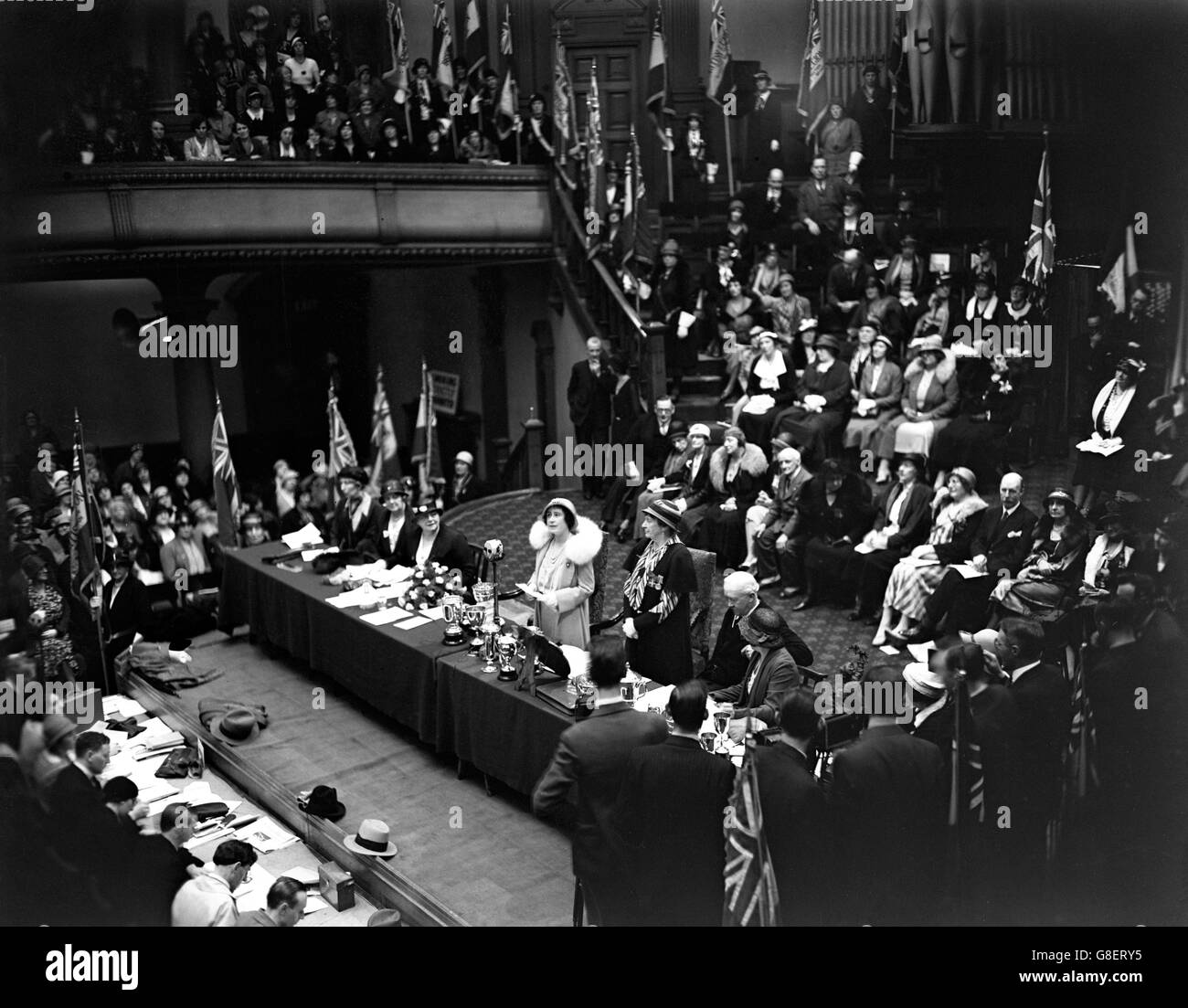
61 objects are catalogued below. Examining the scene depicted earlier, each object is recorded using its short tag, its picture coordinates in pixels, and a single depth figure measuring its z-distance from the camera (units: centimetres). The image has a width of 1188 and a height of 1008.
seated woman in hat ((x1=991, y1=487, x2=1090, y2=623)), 838
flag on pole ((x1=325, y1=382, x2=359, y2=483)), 1273
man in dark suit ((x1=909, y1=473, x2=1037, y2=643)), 884
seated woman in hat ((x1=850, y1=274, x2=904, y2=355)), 1190
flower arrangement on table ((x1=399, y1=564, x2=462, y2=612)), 913
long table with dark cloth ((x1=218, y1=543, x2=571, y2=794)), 757
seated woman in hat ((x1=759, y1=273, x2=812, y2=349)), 1265
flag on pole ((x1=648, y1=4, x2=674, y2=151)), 1243
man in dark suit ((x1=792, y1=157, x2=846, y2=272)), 1346
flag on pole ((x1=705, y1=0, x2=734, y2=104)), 1247
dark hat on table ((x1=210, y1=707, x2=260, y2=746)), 906
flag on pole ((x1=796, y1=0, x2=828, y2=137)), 1277
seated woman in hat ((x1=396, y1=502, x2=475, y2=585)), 983
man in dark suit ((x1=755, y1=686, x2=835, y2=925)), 518
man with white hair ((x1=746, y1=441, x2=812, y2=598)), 1022
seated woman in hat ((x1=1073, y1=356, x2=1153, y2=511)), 888
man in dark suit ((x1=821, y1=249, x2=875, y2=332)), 1242
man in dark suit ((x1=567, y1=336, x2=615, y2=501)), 1280
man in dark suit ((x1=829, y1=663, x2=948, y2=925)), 541
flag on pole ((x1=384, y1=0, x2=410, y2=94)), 1339
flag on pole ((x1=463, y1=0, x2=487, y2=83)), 1397
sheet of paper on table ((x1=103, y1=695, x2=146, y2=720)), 930
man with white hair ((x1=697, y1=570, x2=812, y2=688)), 755
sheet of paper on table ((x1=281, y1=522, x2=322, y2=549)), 1089
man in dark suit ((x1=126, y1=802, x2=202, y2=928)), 602
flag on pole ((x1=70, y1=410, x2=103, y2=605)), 944
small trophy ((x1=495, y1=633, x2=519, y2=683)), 771
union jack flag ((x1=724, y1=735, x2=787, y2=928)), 536
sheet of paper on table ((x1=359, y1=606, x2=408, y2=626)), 902
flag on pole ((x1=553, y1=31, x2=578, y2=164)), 1328
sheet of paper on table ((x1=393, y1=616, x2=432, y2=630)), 884
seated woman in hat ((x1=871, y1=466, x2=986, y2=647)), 908
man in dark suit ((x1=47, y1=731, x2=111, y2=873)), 625
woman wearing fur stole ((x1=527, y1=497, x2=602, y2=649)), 812
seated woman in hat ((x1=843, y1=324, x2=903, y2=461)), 1112
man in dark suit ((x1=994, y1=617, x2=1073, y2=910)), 633
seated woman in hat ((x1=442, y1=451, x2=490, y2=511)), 1302
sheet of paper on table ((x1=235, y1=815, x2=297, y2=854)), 763
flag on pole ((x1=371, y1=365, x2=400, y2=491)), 1348
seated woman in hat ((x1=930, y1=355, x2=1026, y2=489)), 1028
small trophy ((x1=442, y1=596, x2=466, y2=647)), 838
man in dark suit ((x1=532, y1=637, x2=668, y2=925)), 563
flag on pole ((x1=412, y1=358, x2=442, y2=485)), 1378
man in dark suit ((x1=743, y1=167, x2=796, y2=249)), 1360
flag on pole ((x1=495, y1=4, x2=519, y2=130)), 1339
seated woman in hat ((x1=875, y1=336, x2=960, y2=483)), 1064
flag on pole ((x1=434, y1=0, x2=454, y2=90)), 1329
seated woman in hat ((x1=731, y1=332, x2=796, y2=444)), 1165
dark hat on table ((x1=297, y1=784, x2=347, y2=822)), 769
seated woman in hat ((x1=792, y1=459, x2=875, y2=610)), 992
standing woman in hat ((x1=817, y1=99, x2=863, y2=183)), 1371
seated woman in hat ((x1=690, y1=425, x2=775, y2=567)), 1070
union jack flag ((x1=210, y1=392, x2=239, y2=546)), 1184
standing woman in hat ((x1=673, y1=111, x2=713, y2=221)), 1405
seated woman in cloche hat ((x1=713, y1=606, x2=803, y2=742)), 662
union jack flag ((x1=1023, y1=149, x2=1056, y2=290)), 1073
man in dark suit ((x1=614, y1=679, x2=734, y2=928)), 535
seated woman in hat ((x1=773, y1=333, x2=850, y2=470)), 1109
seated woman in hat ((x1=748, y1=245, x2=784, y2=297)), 1306
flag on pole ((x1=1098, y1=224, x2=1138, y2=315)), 992
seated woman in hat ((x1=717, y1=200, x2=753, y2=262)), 1337
